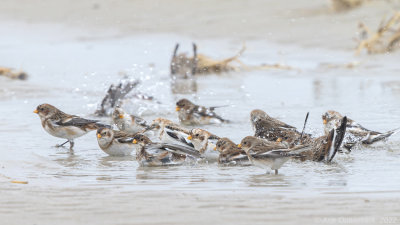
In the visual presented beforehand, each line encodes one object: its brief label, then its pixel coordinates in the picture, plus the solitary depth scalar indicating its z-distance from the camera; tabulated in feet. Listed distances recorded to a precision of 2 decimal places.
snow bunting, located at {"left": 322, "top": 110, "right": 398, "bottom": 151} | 56.03
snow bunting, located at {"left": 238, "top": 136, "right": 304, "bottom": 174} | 47.55
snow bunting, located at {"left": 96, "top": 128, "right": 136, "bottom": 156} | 56.03
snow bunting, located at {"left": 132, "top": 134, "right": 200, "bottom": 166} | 51.93
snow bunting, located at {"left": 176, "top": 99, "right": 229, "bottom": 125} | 70.89
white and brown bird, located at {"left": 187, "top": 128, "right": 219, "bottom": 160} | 54.60
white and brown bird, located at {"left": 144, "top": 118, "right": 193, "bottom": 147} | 59.67
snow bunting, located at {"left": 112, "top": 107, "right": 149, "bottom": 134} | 67.87
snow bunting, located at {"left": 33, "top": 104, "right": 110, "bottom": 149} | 60.49
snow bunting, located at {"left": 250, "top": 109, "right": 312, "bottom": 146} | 56.24
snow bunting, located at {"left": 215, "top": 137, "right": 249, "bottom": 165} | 51.26
